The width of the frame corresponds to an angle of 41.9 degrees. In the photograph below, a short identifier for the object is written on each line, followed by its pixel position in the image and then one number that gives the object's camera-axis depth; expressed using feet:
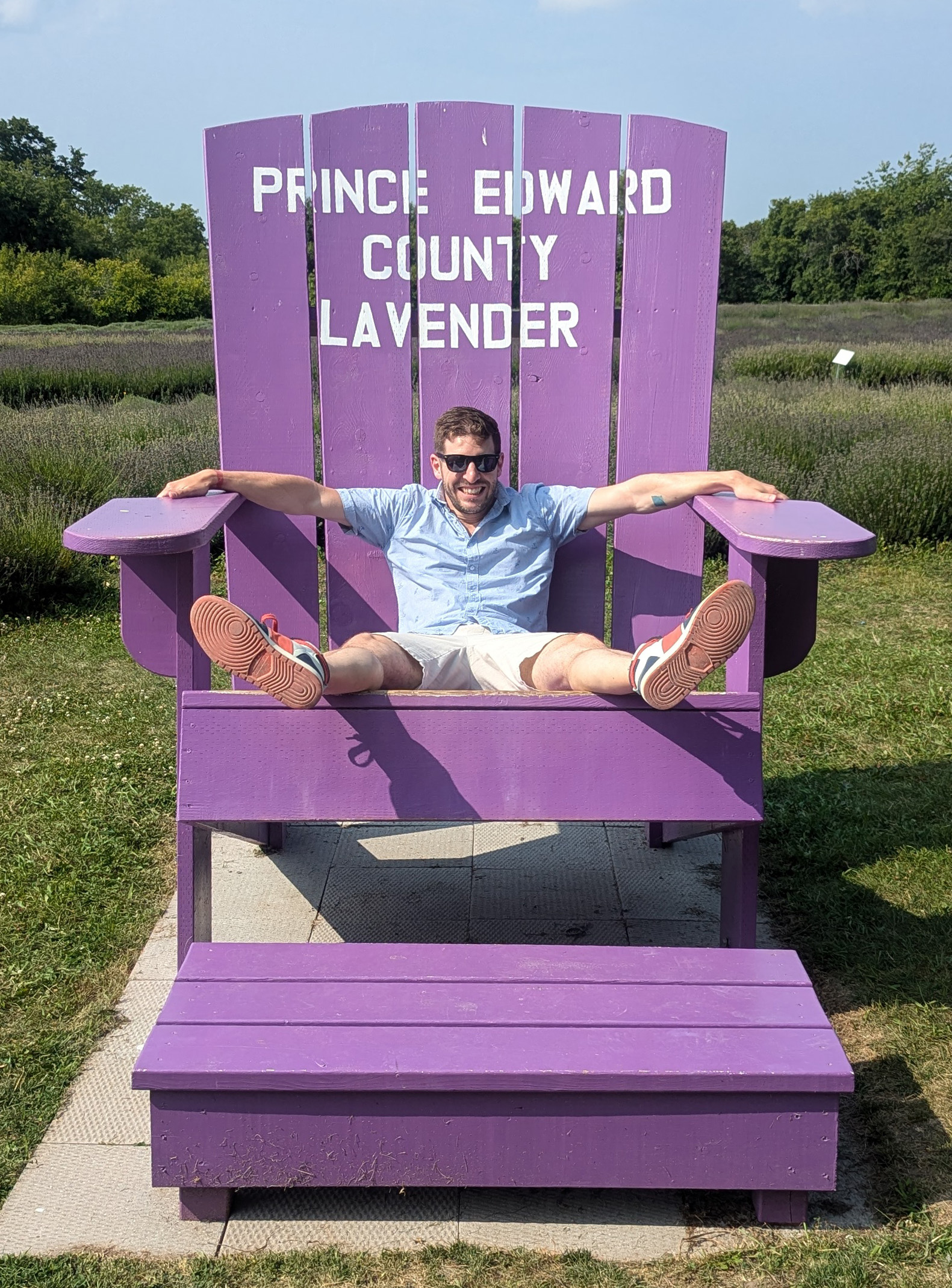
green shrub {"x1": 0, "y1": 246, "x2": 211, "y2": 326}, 100.07
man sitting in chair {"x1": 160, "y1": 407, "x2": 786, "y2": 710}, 8.77
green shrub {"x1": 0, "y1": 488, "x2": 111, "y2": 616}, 19.06
